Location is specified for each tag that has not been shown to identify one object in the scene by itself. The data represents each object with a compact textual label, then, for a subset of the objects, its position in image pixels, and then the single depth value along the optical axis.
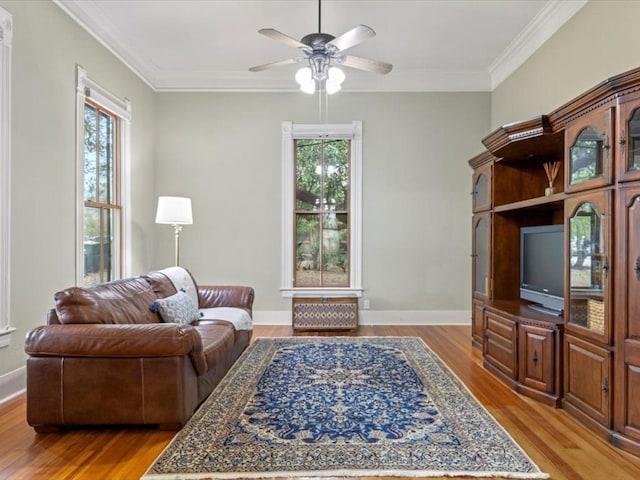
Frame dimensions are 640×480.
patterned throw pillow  3.27
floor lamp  4.75
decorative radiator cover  5.33
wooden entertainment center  2.30
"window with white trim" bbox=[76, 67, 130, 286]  4.02
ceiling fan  3.00
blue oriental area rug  2.08
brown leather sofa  2.42
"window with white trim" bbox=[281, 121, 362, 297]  5.71
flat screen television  3.29
